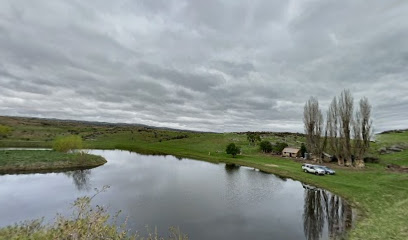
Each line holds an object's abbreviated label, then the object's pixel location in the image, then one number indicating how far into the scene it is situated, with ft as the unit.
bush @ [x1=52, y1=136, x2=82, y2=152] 217.97
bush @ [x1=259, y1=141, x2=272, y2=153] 276.64
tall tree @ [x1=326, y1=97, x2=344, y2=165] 207.41
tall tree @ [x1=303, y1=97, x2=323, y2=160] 225.43
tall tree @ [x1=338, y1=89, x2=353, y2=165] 199.52
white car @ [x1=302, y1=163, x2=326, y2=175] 160.31
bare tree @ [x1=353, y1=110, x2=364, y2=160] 193.88
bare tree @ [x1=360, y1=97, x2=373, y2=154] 195.93
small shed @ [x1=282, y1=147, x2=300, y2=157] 248.73
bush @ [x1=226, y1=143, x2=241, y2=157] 256.32
